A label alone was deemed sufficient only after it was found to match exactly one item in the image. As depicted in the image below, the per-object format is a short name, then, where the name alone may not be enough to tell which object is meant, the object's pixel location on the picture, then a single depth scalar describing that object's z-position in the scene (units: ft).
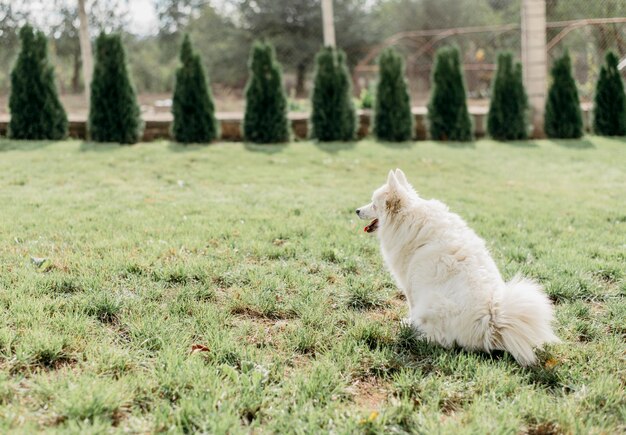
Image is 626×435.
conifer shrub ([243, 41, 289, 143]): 33.96
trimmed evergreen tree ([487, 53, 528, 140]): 36.99
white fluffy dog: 8.84
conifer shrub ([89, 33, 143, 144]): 32.27
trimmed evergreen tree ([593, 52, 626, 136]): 37.32
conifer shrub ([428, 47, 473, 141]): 36.06
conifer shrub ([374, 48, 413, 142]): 35.47
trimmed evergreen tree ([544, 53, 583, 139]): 36.99
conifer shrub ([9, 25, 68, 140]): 31.94
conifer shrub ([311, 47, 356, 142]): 34.94
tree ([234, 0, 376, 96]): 72.28
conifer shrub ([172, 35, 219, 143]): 33.01
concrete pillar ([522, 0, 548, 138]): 38.73
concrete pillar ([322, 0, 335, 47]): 37.58
